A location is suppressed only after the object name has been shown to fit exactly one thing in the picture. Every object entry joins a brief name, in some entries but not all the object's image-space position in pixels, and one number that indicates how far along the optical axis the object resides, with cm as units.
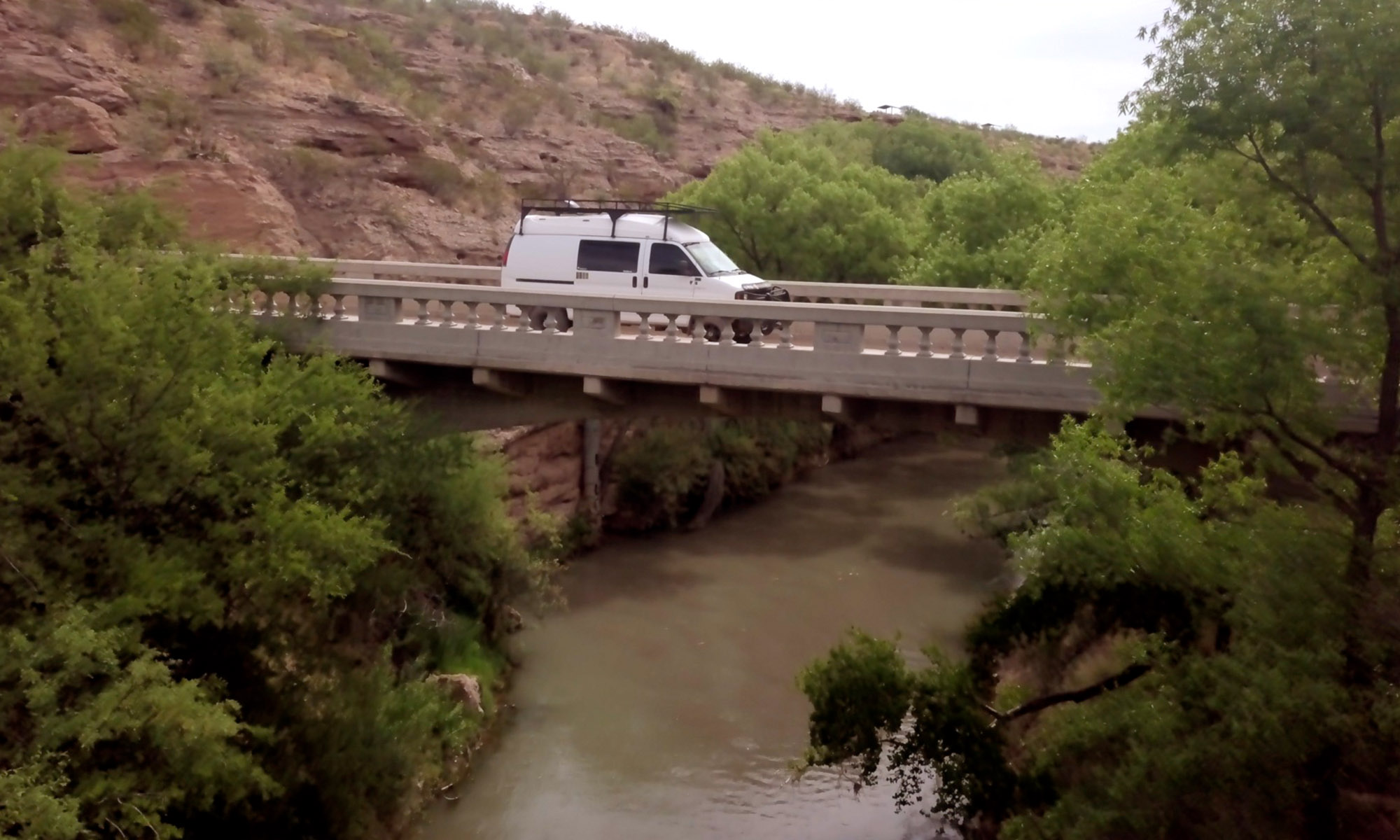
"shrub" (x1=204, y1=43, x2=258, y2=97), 3250
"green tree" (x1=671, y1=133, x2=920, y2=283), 2950
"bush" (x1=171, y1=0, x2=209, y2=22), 3575
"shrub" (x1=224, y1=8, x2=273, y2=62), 3584
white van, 1767
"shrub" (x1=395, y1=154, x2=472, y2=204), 3428
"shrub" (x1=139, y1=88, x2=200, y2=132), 2852
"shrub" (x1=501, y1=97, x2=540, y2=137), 4284
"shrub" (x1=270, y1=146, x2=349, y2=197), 3122
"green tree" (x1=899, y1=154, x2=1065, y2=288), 2508
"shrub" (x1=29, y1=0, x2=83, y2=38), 2950
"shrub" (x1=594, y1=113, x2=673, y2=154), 4769
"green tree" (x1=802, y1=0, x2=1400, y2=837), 809
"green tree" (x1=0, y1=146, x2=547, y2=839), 951
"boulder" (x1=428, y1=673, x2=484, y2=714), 1622
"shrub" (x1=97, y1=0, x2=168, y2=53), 3180
